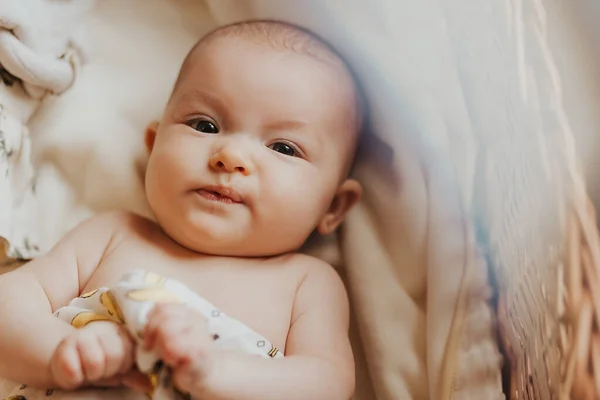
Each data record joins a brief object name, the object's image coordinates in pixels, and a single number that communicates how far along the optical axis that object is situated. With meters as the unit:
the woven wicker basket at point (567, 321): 0.59
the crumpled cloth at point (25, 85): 1.03
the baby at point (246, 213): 0.87
